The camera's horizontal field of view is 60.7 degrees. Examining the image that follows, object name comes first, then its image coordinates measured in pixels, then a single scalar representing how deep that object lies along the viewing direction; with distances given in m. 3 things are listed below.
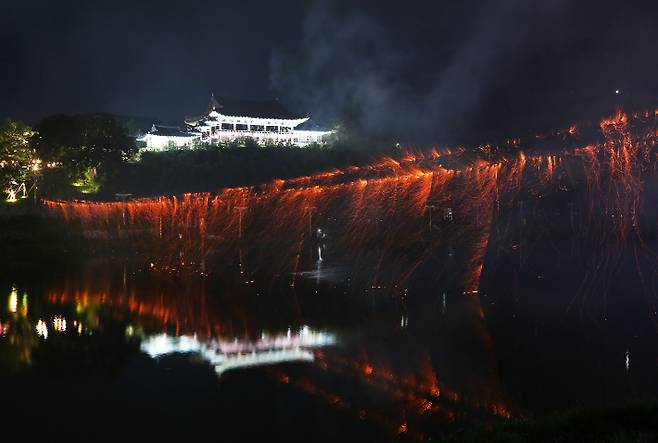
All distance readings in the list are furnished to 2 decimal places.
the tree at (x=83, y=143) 39.84
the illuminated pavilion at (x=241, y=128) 55.72
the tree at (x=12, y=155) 35.06
